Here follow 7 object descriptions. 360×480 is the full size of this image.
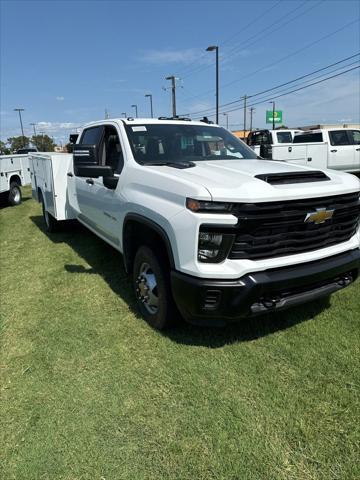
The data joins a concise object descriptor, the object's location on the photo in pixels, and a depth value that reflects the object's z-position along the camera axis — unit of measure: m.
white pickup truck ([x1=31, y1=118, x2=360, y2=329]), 2.85
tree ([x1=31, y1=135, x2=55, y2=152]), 83.38
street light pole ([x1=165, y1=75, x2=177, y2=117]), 37.91
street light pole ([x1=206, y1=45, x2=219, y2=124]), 25.53
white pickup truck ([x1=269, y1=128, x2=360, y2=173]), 13.05
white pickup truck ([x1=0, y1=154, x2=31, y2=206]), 11.82
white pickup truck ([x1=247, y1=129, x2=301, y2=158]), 16.50
